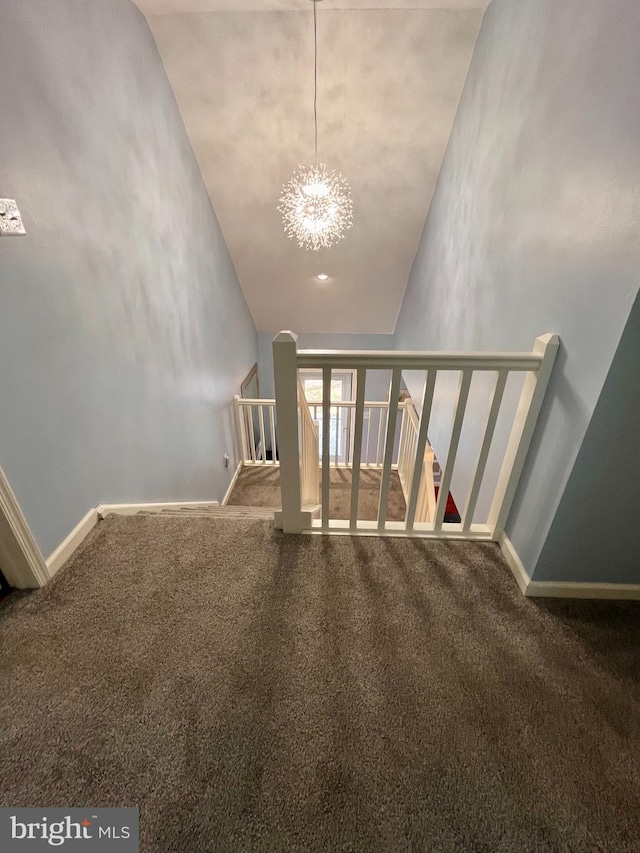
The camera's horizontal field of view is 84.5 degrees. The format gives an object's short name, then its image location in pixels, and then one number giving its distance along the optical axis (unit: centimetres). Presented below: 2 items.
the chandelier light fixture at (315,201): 260
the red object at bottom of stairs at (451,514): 476
